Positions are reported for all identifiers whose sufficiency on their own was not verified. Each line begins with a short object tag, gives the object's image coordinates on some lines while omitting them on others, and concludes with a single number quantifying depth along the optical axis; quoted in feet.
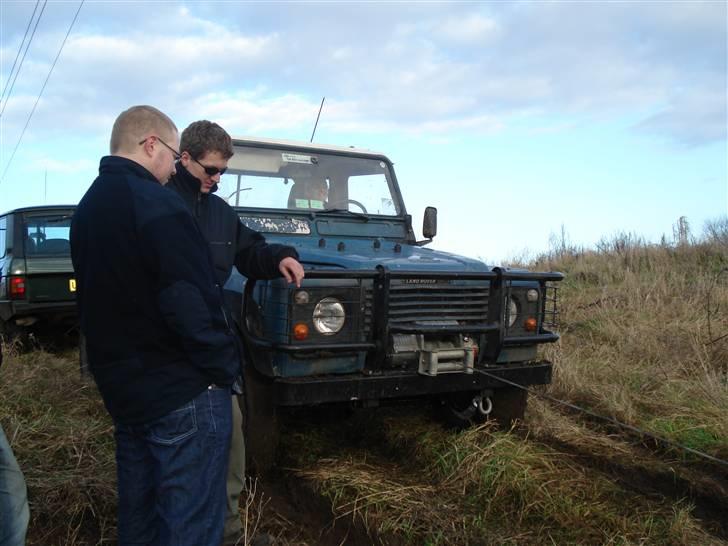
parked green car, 23.27
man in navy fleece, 6.73
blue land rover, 11.81
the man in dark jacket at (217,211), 10.53
